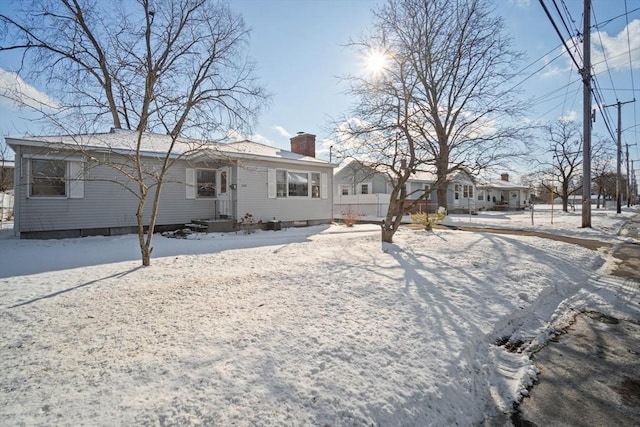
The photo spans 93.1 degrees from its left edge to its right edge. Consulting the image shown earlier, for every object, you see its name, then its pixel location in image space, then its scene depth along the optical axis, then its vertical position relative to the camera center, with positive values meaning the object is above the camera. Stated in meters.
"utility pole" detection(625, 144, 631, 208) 44.11 +2.90
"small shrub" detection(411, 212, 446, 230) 12.63 -0.44
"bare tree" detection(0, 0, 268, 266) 6.07 +3.58
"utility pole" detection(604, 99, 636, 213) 25.22 +5.53
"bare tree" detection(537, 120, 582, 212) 29.64 +4.18
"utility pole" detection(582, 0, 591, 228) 13.26 +4.22
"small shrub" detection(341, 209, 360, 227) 14.87 -0.59
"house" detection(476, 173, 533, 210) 37.72 +1.46
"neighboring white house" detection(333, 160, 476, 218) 24.82 +1.16
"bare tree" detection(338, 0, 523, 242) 9.77 +4.49
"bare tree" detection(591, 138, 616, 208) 32.28 +4.78
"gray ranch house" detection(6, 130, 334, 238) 9.65 +0.70
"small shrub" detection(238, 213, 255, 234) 12.05 -0.59
